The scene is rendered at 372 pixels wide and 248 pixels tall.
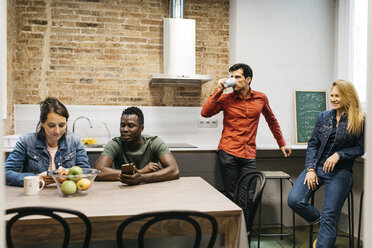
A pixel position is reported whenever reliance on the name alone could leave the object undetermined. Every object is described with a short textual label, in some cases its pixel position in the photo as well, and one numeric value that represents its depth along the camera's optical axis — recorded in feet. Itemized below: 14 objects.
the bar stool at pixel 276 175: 10.65
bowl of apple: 6.18
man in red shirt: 10.99
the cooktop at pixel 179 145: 12.86
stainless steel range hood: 13.42
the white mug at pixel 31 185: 6.28
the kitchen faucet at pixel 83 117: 13.70
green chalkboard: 14.61
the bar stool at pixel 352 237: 9.78
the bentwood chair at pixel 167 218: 4.25
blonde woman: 9.02
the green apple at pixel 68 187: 6.15
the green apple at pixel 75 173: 6.30
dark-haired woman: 7.52
